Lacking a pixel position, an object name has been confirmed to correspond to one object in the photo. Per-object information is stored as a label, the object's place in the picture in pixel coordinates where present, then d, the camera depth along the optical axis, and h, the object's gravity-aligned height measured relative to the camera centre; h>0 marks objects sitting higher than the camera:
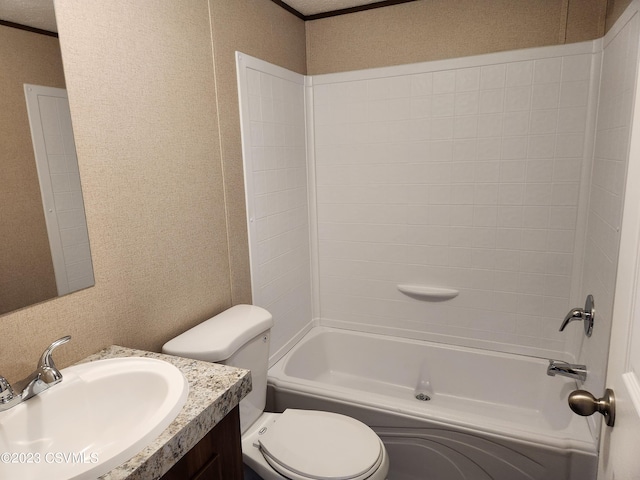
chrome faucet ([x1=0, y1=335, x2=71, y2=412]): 0.96 -0.49
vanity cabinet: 0.98 -0.71
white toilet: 1.48 -1.04
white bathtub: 1.67 -1.18
